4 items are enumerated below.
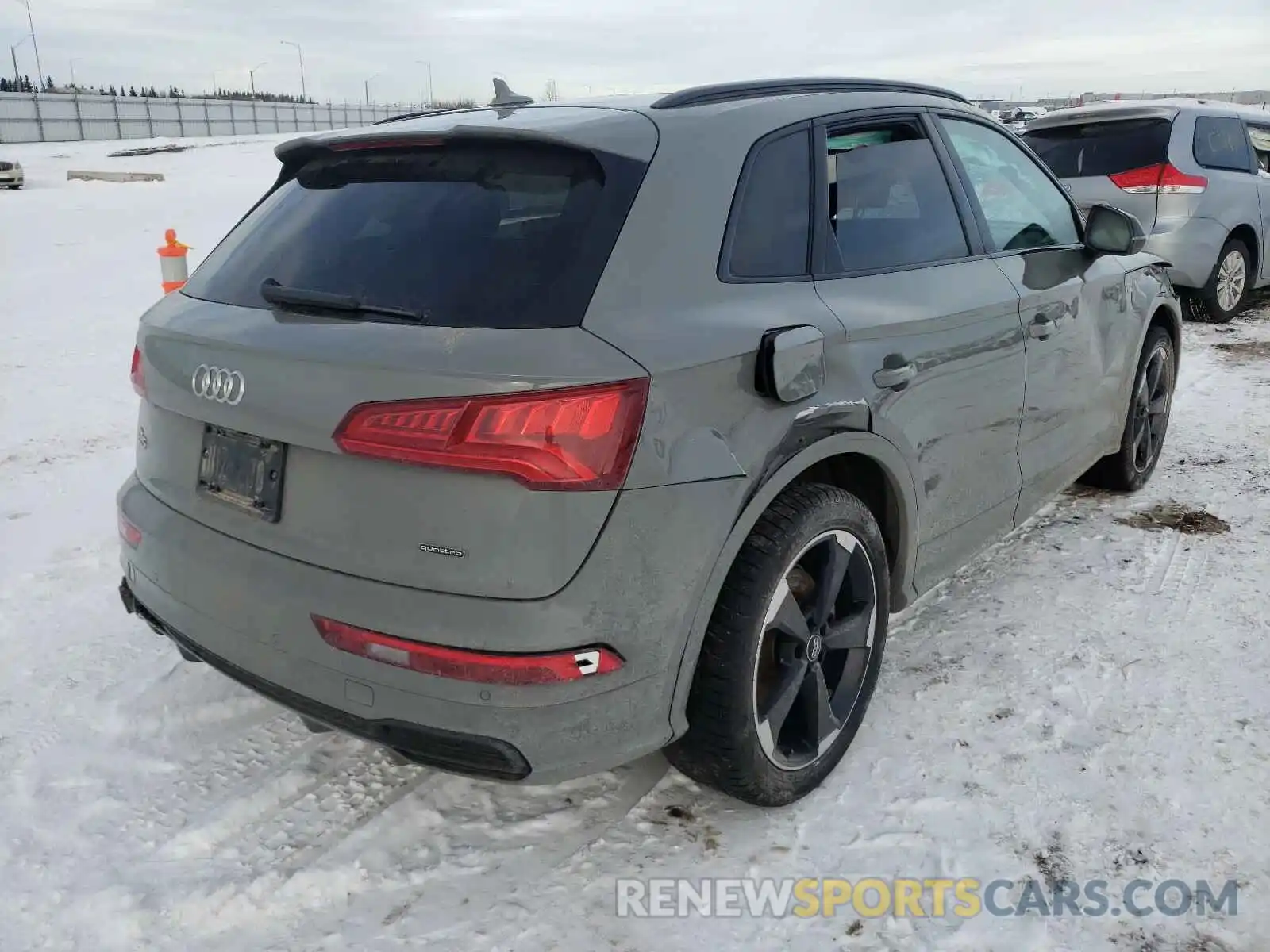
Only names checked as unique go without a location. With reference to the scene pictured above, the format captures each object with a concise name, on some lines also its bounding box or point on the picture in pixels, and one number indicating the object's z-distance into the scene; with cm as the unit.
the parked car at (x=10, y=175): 2253
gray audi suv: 197
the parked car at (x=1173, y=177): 832
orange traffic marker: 766
